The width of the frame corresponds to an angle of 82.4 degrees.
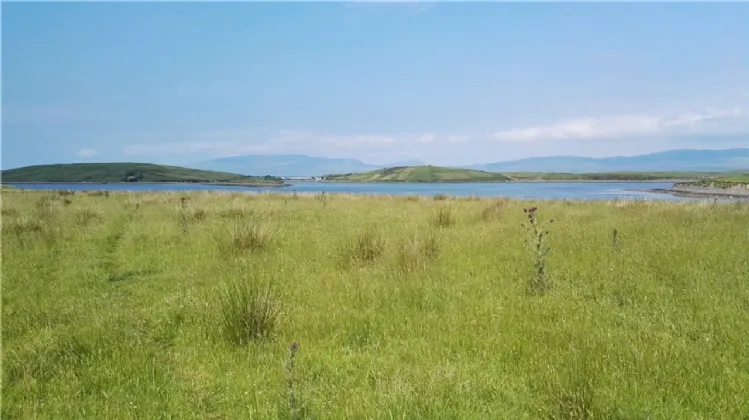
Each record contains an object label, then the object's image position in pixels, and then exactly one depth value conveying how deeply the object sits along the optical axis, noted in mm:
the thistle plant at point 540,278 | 5914
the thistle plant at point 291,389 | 2789
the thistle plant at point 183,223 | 12459
